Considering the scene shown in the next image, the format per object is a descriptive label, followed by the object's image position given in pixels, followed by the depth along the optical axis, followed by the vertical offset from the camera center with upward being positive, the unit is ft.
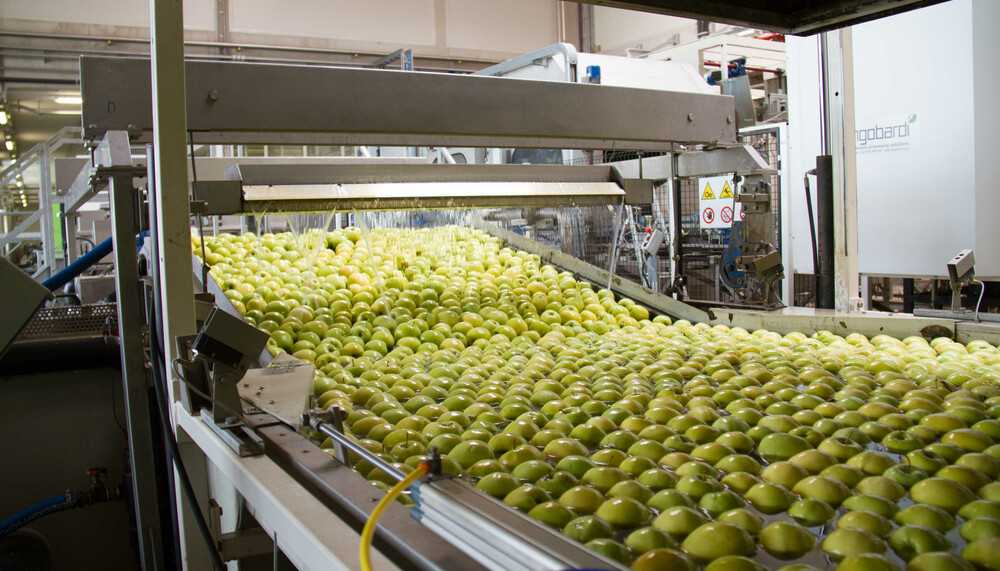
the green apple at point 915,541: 4.35 -1.85
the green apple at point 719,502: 5.05 -1.81
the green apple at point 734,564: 4.06 -1.81
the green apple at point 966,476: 5.29 -1.77
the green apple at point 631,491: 5.26 -1.77
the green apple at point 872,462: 5.70 -1.76
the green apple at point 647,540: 4.50 -1.84
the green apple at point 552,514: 4.84 -1.78
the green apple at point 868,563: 3.94 -1.79
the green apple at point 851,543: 4.34 -1.84
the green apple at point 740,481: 5.47 -1.80
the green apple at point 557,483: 5.48 -1.77
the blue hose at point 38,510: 9.82 -3.25
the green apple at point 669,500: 5.11 -1.80
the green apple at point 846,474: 5.52 -1.79
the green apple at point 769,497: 5.19 -1.84
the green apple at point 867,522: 4.64 -1.84
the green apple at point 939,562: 3.99 -1.82
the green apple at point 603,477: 5.54 -1.76
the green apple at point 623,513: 4.88 -1.80
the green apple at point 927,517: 4.66 -1.83
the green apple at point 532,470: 5.71 -1.73
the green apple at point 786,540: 4.49 -1.87
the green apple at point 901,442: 6.15 -1.73
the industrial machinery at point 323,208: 3.59 +0.70
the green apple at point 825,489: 5.22 -1.81
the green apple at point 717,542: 4.39 -1.83
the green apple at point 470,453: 6.07 -1.67
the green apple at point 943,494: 5.00 -1.80
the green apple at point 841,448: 6.00 -1.72
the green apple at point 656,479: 5.53 -1.78
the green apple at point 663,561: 4.12 -1.81
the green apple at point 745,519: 4.75 -1.83
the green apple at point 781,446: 6.19 -1.74
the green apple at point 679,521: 4.69 -1.80
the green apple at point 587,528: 4.64 -1.81
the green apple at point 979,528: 4.42 -1.82
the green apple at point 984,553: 4.12 -1.84
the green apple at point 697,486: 5.33 -1.78
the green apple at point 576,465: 5.84 -1.74
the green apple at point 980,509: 4.72 -1.81
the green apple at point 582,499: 5.16 -1.79
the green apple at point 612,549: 4.36 -1.82
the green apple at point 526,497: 5.06 -1.74
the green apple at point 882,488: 5.22 -1.81
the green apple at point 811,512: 4.95 -1.87
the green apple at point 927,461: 5.66 -1.76
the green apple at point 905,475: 5.43 -1.78
